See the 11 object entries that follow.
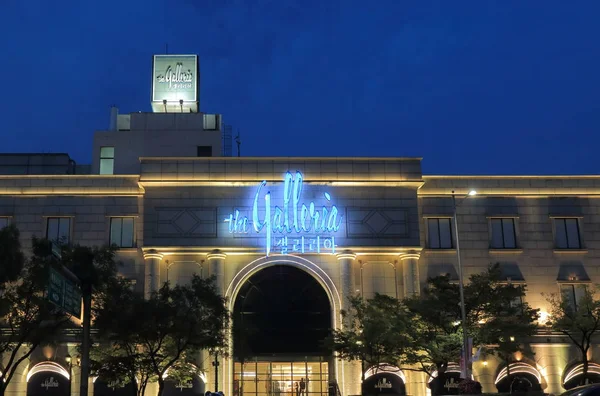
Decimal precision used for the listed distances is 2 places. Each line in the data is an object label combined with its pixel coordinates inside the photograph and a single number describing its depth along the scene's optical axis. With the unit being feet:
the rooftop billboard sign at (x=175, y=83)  224.94
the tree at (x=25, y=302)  118.42
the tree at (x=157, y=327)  133.69
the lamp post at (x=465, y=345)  133.30
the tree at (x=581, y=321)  160.97
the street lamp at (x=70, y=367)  166.02
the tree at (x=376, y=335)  151.12
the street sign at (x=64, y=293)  82.25
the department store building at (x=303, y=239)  172.76
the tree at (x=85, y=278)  93.97
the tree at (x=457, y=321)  151.23
